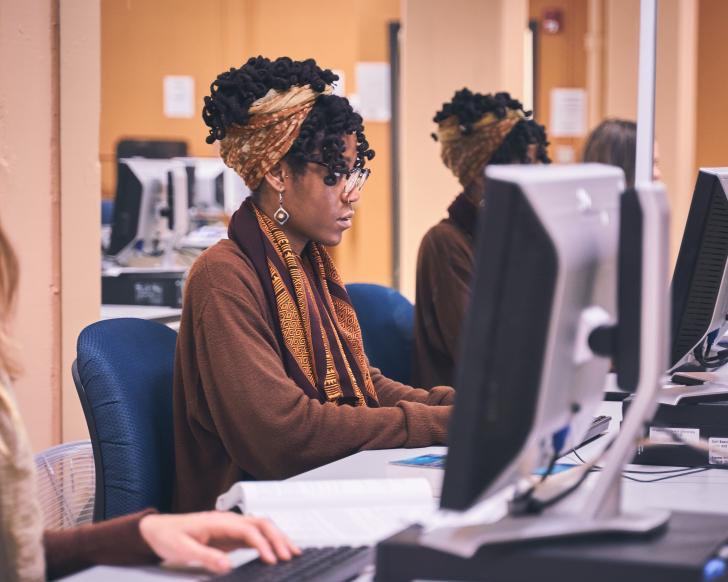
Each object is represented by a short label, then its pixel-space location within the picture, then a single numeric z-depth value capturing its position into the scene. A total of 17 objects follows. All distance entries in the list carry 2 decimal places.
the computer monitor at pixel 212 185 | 6.72
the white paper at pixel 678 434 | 3.02
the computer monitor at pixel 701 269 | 3.07
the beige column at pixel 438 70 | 6.08
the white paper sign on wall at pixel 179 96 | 8.67
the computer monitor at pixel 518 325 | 2.17
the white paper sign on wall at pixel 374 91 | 9.79
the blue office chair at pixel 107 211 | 7.09
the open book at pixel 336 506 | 2.55
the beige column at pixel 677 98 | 6.12
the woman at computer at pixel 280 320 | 3.09
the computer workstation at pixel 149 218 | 5.93
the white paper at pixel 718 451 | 3.01
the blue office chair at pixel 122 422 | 3.06
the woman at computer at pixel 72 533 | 2.40
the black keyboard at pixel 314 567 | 2.40
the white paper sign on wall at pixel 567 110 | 11.03
